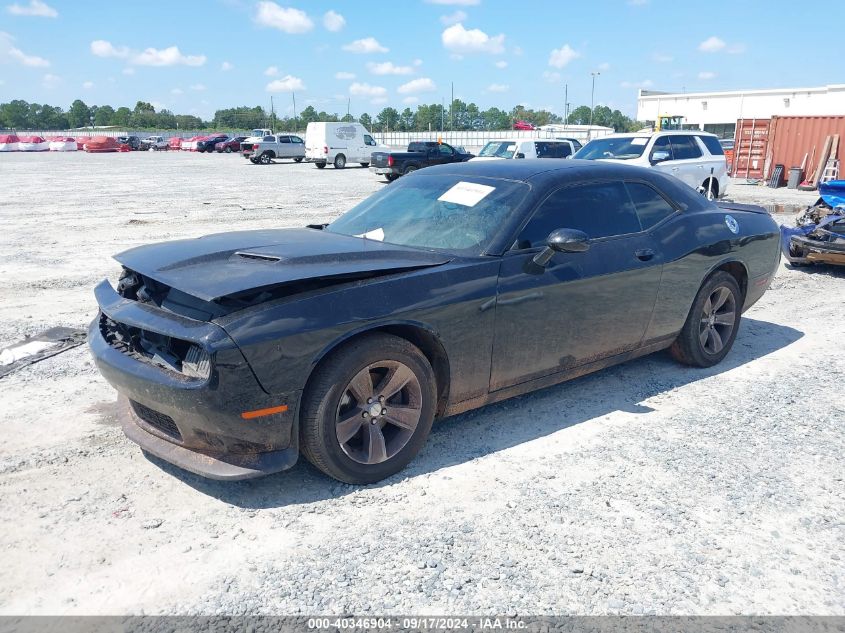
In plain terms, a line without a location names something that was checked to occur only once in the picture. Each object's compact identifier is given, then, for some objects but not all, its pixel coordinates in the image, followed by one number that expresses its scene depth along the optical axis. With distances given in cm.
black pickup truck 2483
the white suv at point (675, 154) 1419
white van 3272
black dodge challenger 305
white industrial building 5154
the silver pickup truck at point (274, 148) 3747
